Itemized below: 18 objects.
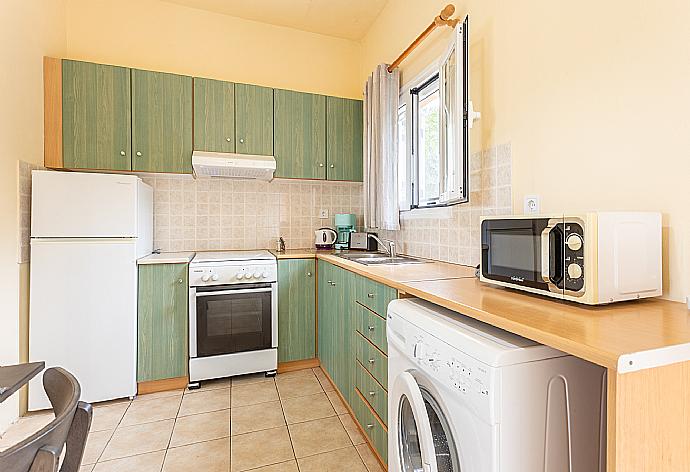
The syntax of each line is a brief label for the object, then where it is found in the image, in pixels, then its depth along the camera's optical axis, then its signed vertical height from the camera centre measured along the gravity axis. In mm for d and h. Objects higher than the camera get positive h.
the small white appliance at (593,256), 978 -65
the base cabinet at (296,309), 2738 -582
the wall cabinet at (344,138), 3105 +833
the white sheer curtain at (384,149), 2635 +628
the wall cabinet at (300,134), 2949 +829
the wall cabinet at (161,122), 2572 +817
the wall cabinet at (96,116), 2414 +806
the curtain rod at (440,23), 1794 +1117
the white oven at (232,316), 2482 -581
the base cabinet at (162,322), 2402 -593
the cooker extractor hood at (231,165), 2655 +519
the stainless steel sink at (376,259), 2285 -174
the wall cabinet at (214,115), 2723 +910
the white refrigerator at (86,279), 2146 -279
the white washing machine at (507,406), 844 -430
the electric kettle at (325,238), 3199 -37
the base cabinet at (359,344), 1639 -612
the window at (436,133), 1613 +594
